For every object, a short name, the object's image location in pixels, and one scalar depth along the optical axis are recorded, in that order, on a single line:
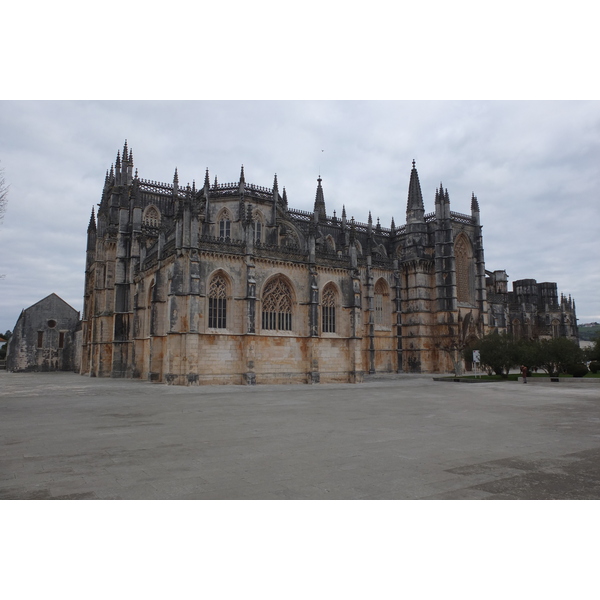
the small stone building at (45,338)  54.94
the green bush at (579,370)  33.03
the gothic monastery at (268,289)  28.98
